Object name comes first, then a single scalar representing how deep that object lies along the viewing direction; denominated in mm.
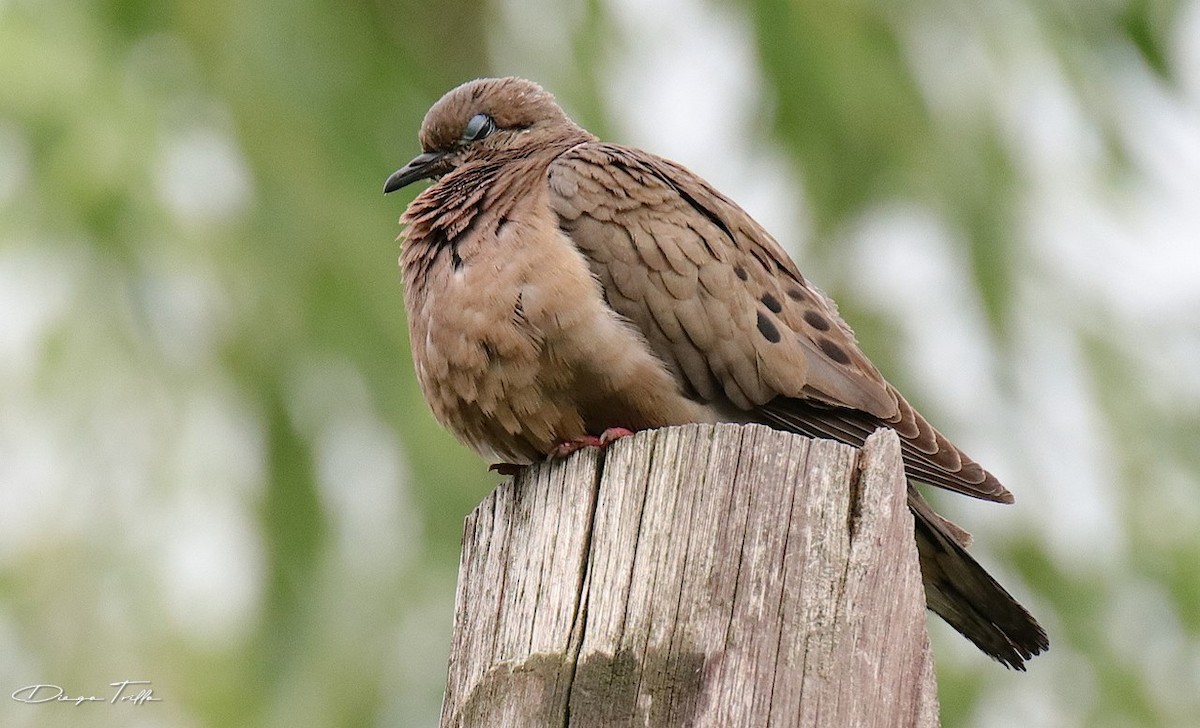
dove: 7520
